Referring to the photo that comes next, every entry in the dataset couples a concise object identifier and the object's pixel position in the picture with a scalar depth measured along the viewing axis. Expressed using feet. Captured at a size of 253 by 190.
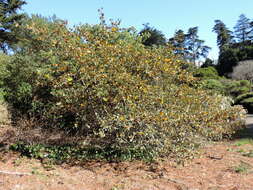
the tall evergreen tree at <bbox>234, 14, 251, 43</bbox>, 114.01
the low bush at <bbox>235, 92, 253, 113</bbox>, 51.47
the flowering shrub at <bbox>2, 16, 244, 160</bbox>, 13.07
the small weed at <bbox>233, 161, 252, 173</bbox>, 14.24
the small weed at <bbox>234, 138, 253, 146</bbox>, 21.92
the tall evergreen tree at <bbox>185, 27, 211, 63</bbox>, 118.93
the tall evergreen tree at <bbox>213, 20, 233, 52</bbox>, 112.78
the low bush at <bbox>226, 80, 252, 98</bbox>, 59.67
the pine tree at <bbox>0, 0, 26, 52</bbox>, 57.93
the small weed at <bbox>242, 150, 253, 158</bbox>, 17.56
